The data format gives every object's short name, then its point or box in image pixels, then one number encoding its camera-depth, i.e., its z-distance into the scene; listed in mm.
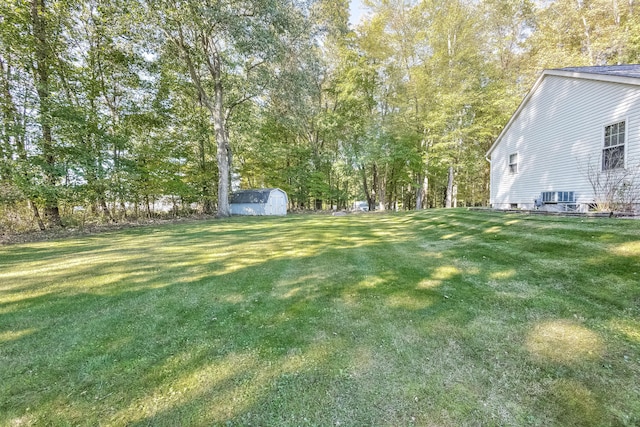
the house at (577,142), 6875
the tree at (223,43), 11062
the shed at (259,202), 18922
